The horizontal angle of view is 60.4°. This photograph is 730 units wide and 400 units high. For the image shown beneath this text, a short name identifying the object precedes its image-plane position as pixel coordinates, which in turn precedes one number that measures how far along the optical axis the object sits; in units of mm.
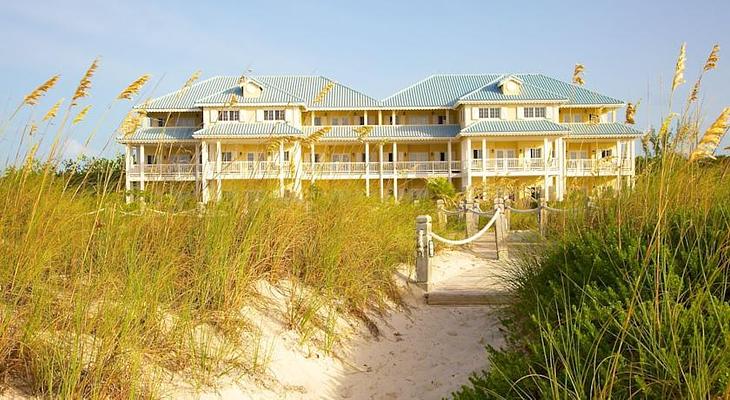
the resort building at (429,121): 35812
